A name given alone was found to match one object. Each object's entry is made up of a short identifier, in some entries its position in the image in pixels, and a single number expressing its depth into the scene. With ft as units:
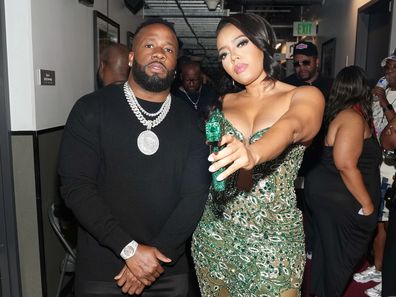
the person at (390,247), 8.70
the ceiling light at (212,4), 18.44
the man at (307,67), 13.26
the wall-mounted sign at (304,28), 28.75
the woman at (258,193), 4.97
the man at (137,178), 5.29
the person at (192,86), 15.17
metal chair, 8.71
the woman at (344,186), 8.86
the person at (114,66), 9.87
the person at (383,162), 11.02
